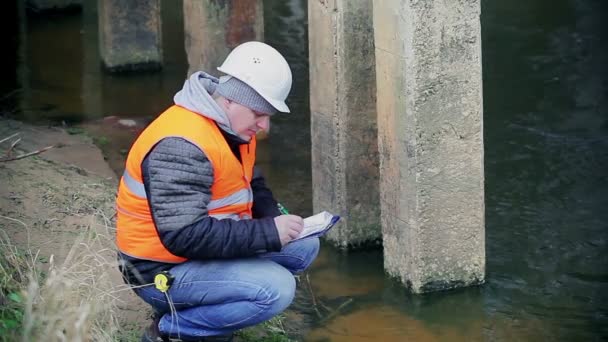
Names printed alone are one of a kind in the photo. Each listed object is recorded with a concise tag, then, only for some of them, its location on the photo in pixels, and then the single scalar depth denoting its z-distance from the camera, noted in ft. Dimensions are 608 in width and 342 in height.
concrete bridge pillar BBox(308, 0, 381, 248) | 24.04
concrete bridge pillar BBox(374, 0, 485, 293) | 21.70
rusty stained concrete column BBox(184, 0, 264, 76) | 32.04
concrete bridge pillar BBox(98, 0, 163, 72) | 38.40
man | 16.66
